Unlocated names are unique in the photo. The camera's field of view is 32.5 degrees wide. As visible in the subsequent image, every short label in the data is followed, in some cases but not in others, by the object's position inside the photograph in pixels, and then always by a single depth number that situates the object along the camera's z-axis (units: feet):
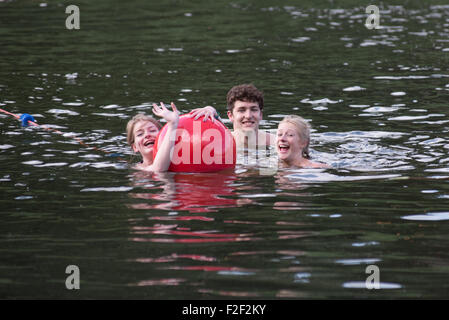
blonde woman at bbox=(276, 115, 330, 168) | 38.40
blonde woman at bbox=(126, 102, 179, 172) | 36.14
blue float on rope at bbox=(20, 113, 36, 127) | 45.73
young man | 42.45
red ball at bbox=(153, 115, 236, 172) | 35.50
